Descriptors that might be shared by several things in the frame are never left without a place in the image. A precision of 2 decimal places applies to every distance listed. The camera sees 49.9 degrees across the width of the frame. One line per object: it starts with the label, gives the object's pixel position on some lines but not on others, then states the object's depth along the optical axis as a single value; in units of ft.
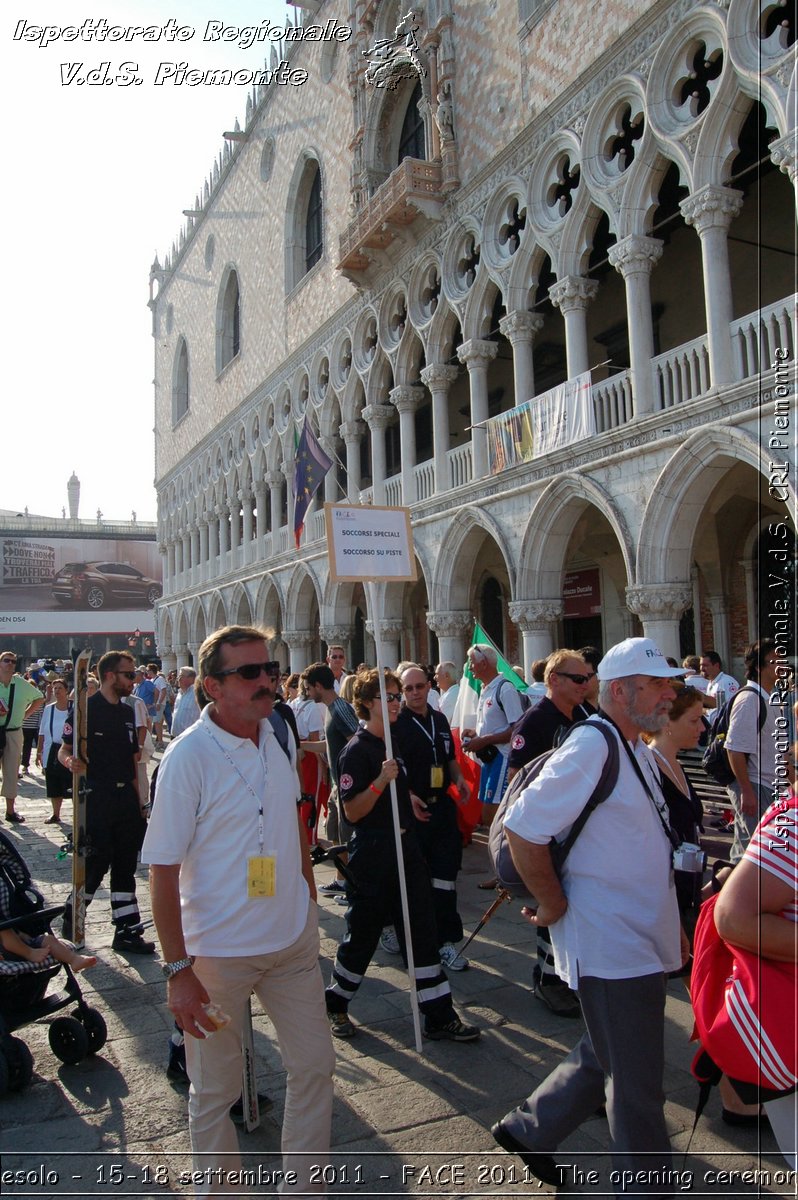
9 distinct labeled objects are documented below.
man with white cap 7.89
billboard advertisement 179.93
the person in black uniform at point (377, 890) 13.07
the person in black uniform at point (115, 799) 17.74
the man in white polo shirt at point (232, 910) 7.98
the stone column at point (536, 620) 43.55
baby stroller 12.24
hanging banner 39.55
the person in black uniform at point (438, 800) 16.07
